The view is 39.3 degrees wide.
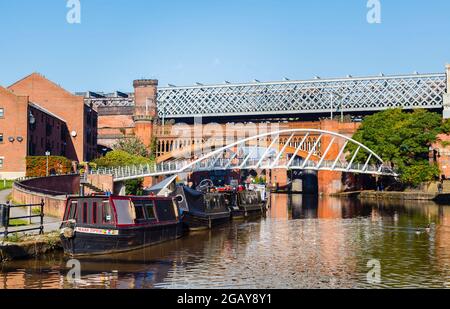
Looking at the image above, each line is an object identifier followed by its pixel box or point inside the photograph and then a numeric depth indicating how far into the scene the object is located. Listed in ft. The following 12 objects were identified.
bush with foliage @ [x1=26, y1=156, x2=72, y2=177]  231.09
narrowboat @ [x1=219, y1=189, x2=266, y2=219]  193.98
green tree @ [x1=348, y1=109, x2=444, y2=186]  285.02
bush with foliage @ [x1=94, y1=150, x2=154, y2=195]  260.01
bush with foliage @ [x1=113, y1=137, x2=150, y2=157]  334.65
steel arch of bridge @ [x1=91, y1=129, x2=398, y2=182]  243.40
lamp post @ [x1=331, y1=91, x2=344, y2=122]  442.09
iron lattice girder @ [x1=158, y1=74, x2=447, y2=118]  433.48
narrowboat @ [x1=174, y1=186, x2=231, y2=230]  145.69
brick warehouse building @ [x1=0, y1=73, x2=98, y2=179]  236.22
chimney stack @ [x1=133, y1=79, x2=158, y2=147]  449.06
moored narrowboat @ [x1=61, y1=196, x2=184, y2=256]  99.91
